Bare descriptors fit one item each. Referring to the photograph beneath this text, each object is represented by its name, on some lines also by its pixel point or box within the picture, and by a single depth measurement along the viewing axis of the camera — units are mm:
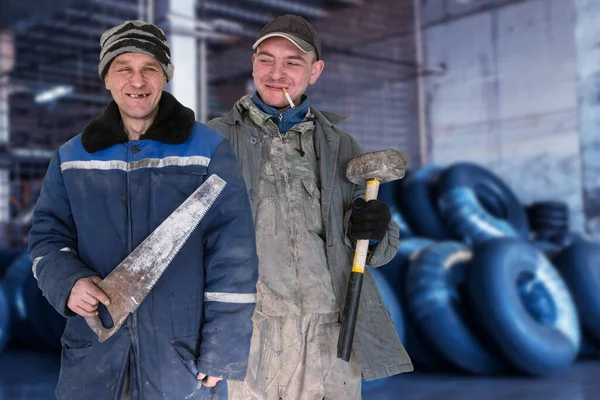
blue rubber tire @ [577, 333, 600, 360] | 4703
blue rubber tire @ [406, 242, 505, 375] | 4008
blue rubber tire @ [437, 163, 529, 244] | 5281
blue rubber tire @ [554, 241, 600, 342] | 4602
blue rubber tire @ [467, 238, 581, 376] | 3898
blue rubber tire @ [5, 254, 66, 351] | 4660
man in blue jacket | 1294
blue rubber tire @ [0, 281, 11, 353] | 4797
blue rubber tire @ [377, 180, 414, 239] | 5527
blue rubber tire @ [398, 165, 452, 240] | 5500
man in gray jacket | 1664
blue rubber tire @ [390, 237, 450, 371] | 4238
